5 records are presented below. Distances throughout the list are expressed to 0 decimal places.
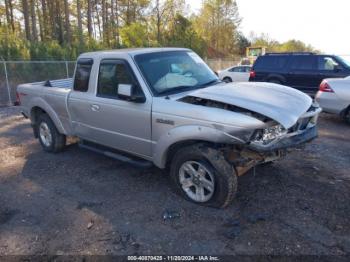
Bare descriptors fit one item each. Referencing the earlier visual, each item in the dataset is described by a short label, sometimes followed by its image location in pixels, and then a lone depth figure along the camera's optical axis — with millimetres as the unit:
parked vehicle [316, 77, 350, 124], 7980
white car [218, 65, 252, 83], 19016
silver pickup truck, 3498
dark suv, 11188
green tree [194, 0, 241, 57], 49188
